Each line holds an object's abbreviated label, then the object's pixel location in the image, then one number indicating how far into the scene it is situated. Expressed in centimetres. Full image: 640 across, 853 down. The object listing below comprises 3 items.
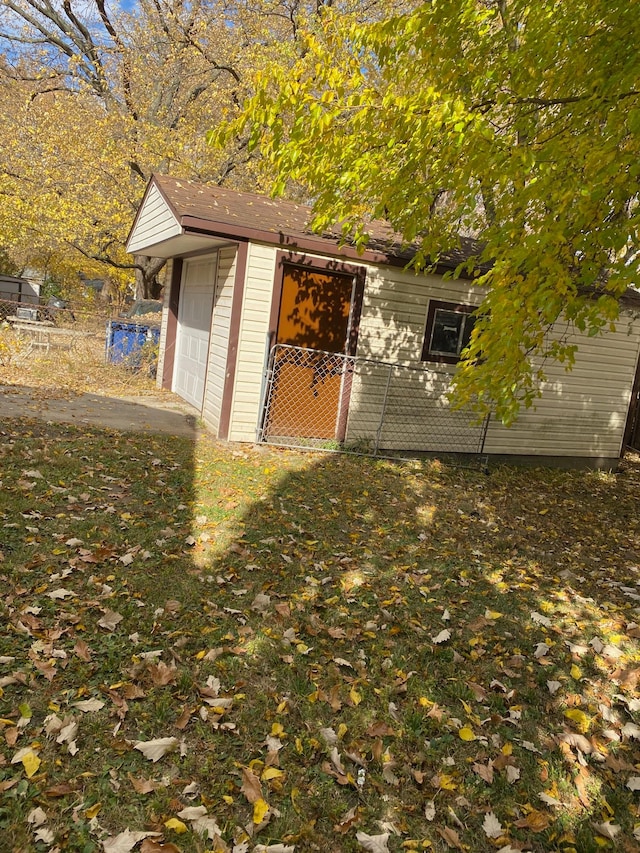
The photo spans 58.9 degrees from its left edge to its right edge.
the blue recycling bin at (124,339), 1502
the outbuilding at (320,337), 847
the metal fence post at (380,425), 905
